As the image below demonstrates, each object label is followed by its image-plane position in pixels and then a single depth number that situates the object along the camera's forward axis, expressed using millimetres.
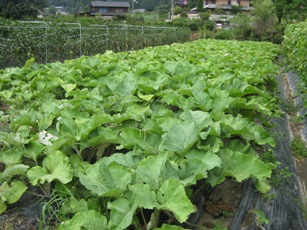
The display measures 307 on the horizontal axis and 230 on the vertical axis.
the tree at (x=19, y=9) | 28516
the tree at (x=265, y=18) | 38844
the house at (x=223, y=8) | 60031
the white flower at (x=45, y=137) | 2502
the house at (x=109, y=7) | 74125
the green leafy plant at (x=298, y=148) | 5031
